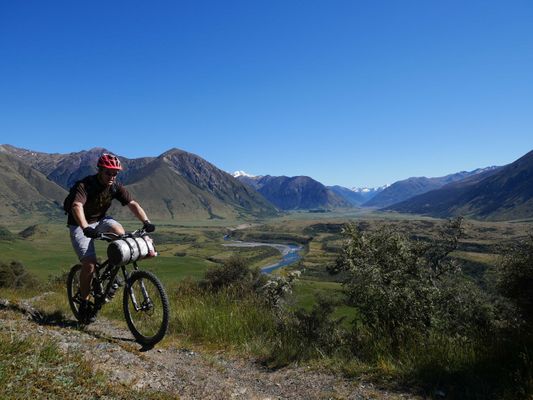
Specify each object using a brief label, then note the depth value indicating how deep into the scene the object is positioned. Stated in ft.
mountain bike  23.36
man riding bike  24.99
